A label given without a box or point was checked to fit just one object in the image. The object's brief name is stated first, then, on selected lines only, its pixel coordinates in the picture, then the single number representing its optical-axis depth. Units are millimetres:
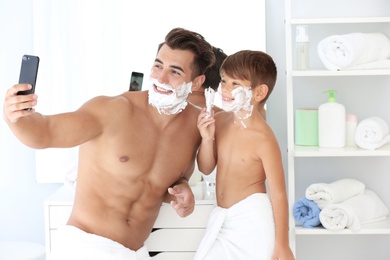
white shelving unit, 2885
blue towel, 2641
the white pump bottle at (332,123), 2693
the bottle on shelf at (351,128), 2762
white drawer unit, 2414
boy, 2217
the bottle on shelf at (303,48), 2689
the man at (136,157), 2139
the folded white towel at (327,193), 2646
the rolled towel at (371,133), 2639
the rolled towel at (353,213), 2607
